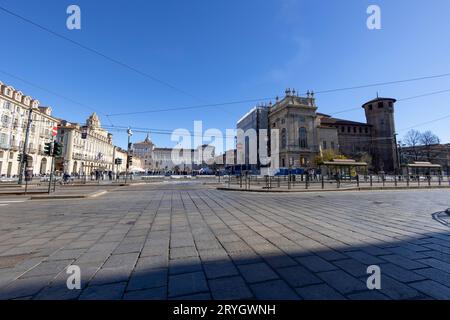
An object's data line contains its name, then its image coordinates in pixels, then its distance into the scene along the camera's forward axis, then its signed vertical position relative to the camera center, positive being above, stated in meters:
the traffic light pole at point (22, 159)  21.86 +1.88
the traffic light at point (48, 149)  13.49 +1.75
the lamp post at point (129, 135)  23.42 +4.88
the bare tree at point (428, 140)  60.09 +10.66
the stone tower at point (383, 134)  69.65 +14.64
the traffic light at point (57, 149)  13.75 +1.79
